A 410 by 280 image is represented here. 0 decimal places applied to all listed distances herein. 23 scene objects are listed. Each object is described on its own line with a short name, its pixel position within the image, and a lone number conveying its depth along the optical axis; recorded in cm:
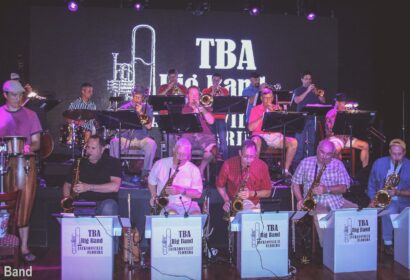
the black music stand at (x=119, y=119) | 834
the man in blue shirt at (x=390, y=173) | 773
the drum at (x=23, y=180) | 655
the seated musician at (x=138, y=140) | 948
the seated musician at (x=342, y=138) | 998
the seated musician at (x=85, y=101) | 1066
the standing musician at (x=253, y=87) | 1132
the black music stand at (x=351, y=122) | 894
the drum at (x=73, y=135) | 1001
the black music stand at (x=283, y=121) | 841
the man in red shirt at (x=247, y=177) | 722
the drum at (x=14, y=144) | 645
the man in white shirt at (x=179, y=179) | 715
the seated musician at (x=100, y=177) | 705
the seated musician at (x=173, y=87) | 1053
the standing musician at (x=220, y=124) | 1017
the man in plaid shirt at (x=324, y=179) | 741
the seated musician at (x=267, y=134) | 940
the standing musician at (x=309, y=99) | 1107
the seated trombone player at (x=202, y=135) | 888
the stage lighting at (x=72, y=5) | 1215
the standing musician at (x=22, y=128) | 682
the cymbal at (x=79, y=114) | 934
